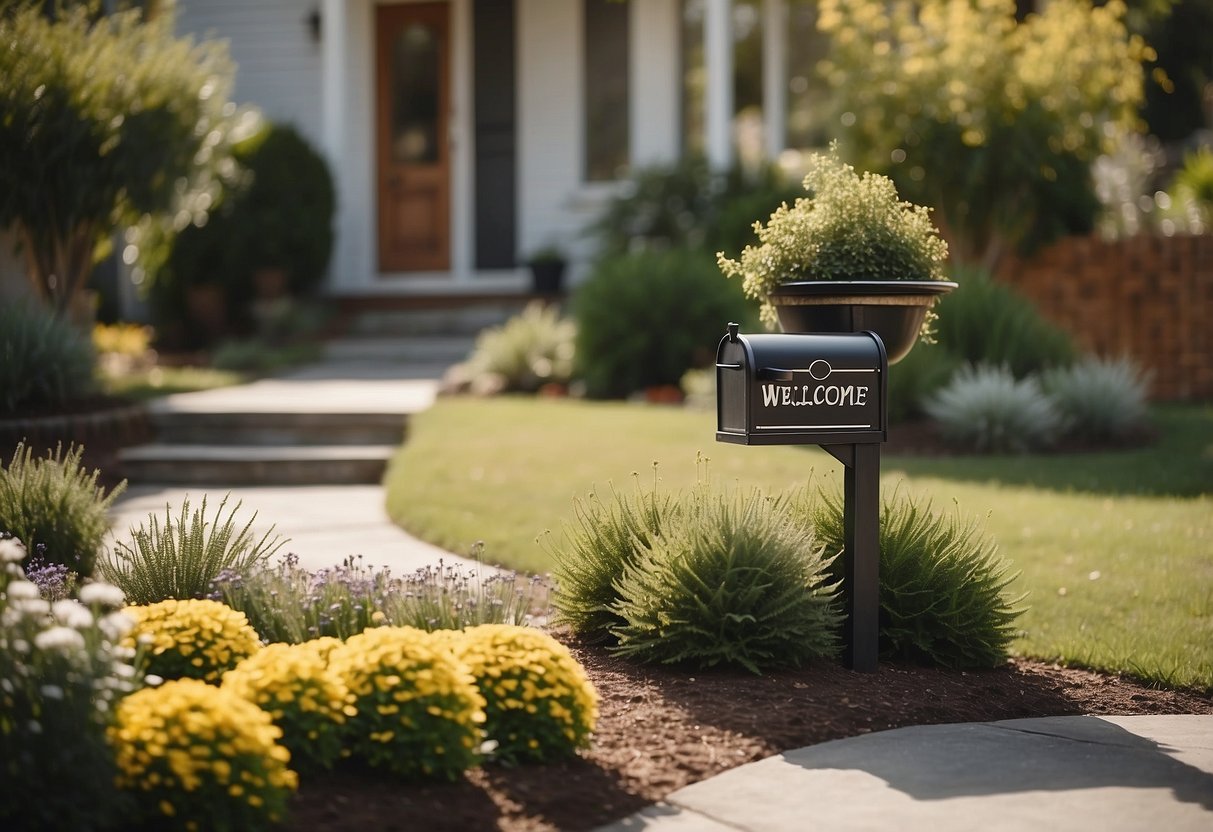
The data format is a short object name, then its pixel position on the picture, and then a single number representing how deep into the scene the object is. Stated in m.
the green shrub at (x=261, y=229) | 13.13
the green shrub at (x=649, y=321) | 10.71
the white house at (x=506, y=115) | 14.65
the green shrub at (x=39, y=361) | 7.40
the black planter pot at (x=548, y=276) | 13.70
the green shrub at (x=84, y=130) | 7.88
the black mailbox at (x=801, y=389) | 3.79
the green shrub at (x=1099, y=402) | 8.92
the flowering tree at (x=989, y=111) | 11.49
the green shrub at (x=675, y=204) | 12.81
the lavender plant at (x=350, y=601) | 3.75
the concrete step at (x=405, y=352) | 12.55
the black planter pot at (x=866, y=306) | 4.07
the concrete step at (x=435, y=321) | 13.51
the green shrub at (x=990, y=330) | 9.58
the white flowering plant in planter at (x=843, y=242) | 4.24
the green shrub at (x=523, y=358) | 10.93
